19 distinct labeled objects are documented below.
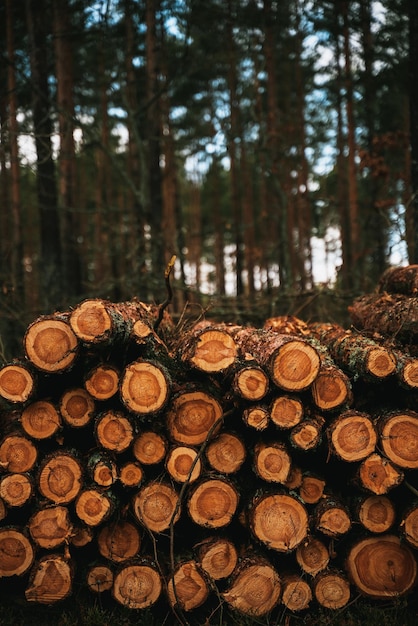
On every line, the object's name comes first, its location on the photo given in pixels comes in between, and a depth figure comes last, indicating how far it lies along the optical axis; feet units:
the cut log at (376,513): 10.77
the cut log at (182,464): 10.64
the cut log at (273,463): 10.61
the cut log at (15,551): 10.61
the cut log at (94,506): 10.60
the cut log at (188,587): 10.30
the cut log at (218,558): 10.53
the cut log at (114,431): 10.77
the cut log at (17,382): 10.60
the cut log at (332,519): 10.70
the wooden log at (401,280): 15.05
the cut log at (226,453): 11.05
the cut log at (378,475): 10.46
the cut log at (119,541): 11.09
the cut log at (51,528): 10.56
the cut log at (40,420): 11.07
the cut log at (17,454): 10.99
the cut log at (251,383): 10.48
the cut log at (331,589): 10.59
